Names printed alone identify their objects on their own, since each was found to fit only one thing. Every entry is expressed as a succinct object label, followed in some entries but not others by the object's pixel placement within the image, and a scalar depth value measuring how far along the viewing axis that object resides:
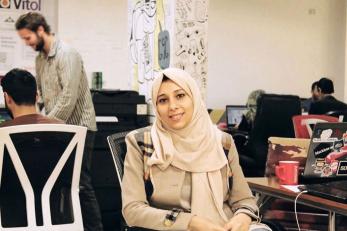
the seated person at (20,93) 2.52
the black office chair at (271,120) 4.41
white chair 2.16
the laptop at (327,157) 2.24
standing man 3.29
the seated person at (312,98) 6.30
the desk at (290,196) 1.92
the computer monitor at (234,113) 6.46
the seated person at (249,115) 5.61
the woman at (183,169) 1.87
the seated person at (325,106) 4.99
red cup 2.31
